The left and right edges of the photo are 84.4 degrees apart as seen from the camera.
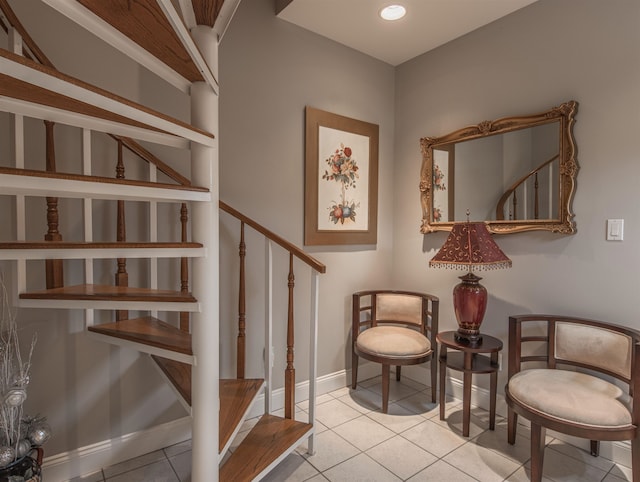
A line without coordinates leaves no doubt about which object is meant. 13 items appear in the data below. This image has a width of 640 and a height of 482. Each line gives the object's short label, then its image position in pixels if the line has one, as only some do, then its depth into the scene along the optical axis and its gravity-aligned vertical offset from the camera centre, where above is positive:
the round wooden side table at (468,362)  2.08 -0.80
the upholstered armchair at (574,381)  1.49 -0.74
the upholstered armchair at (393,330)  2.30 -0.72
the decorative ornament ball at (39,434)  1.41 -0.81
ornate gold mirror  2.05 +0.40
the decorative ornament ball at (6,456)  1.27 -0.82
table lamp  2.08 -0.17
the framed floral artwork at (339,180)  2.56 +0.41
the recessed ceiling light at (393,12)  2.26 +1.44
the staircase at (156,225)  0.88 +0.03
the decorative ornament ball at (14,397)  1.30 -0.61
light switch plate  1.87 +0.02
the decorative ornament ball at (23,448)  1.34 -0.83
